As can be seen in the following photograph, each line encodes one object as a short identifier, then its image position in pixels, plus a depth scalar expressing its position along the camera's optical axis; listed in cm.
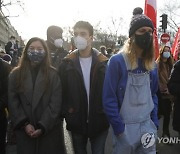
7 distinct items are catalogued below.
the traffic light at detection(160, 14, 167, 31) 1062
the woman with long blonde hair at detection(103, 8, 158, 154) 200
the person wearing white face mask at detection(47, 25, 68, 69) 328
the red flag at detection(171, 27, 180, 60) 592
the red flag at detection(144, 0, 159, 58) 565
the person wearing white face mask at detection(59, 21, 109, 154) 238
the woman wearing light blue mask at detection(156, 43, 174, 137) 410
